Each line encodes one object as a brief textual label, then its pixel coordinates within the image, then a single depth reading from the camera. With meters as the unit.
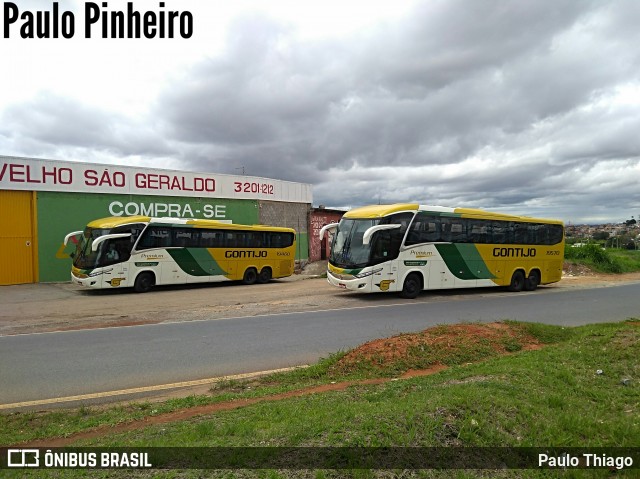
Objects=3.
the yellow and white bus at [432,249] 17.41
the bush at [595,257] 35.75
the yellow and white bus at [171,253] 20.22
